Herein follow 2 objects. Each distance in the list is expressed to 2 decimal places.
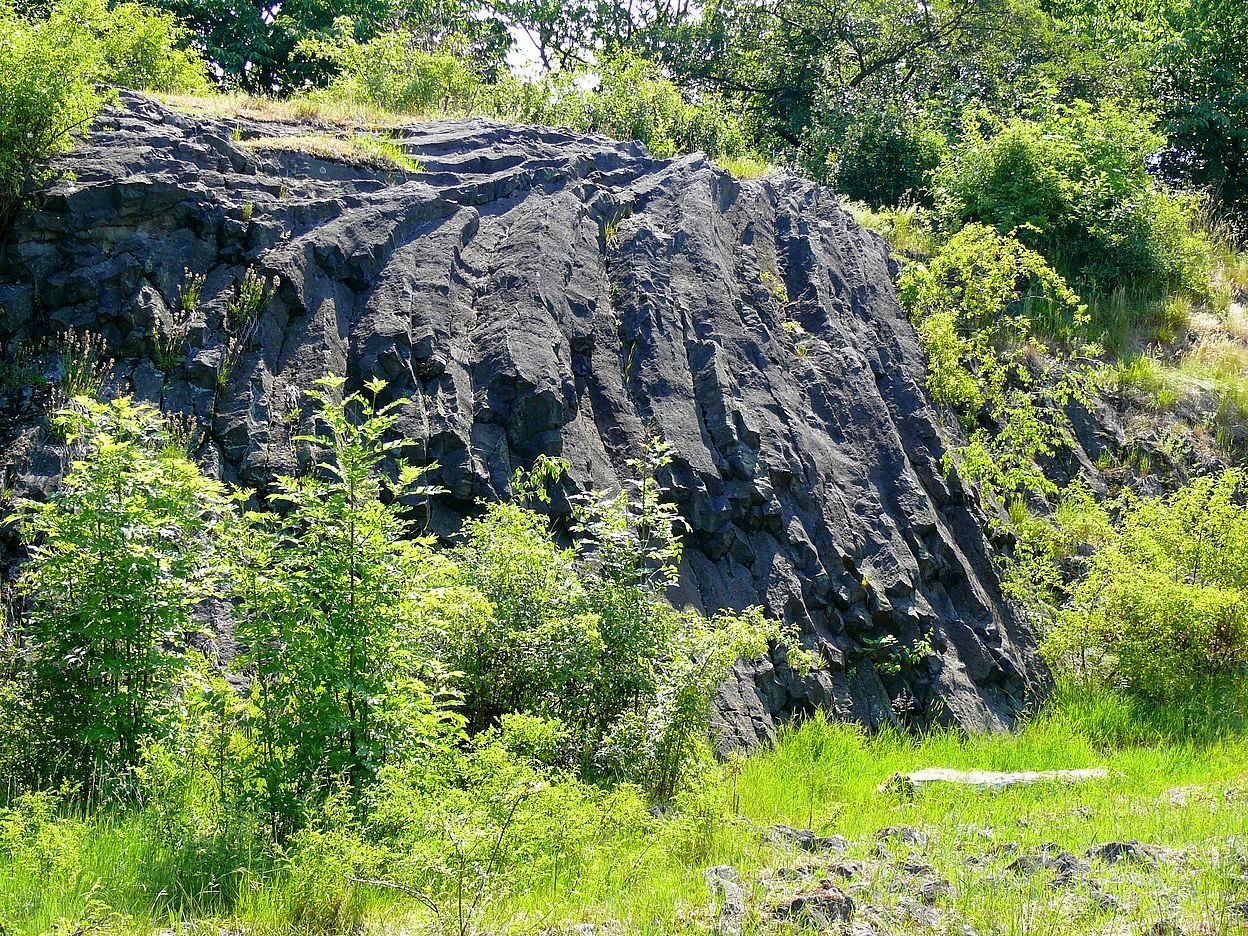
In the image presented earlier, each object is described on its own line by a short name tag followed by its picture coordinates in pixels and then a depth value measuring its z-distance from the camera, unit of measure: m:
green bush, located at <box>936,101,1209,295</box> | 16.44
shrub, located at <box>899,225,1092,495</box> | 13.18
